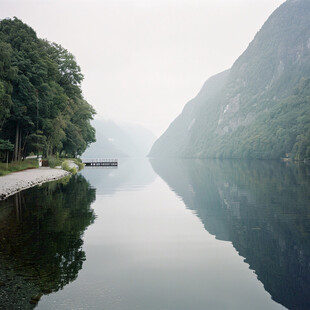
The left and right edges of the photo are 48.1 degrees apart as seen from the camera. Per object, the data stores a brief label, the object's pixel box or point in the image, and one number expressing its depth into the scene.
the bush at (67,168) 55.66
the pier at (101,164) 100.09
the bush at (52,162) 60.56
